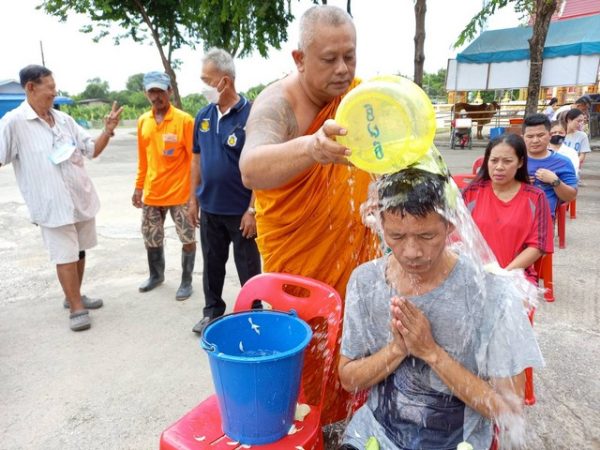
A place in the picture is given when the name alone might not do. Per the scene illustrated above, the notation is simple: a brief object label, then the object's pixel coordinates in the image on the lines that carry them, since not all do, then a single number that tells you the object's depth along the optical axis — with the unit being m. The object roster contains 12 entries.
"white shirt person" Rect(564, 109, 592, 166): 6.59
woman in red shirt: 2.68
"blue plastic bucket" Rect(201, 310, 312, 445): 1.44
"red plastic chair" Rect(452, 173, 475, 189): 3.65
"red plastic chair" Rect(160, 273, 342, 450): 1.58
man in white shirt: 3.24
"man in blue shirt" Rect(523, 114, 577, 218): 3.57
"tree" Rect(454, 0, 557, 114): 7.47
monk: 1.66
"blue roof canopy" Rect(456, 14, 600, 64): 11.05
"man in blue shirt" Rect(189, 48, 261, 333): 3.06
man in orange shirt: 3.83
